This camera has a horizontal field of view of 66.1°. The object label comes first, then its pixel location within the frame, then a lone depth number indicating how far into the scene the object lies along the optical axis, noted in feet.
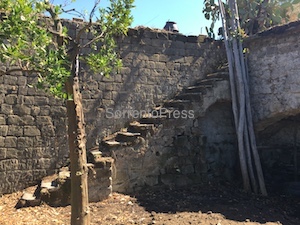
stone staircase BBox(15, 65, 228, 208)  11.95
